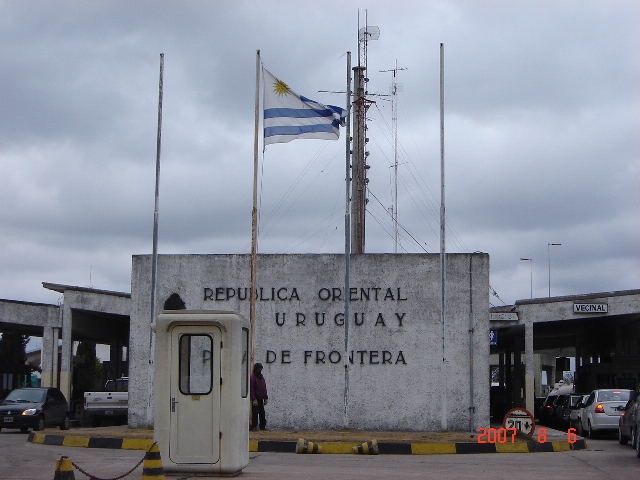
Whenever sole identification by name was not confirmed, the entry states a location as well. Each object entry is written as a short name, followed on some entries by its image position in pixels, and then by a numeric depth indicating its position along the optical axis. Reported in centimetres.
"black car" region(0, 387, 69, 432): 2698
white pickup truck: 3156
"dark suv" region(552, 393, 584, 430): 3241
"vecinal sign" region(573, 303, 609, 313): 3147
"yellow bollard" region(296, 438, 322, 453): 1842
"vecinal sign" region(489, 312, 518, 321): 3231
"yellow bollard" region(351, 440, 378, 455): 1859
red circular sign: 1989
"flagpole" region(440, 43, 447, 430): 2372
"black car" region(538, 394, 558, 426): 3781
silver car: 2578
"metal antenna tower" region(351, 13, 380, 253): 3150
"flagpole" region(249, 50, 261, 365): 2345
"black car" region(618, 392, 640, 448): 1973
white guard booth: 1337
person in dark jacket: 2138
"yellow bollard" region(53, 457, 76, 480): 1129
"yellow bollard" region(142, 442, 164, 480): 1108
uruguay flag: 2355
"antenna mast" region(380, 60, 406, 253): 3397
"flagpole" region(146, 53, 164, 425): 2423
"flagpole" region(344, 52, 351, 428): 2353
